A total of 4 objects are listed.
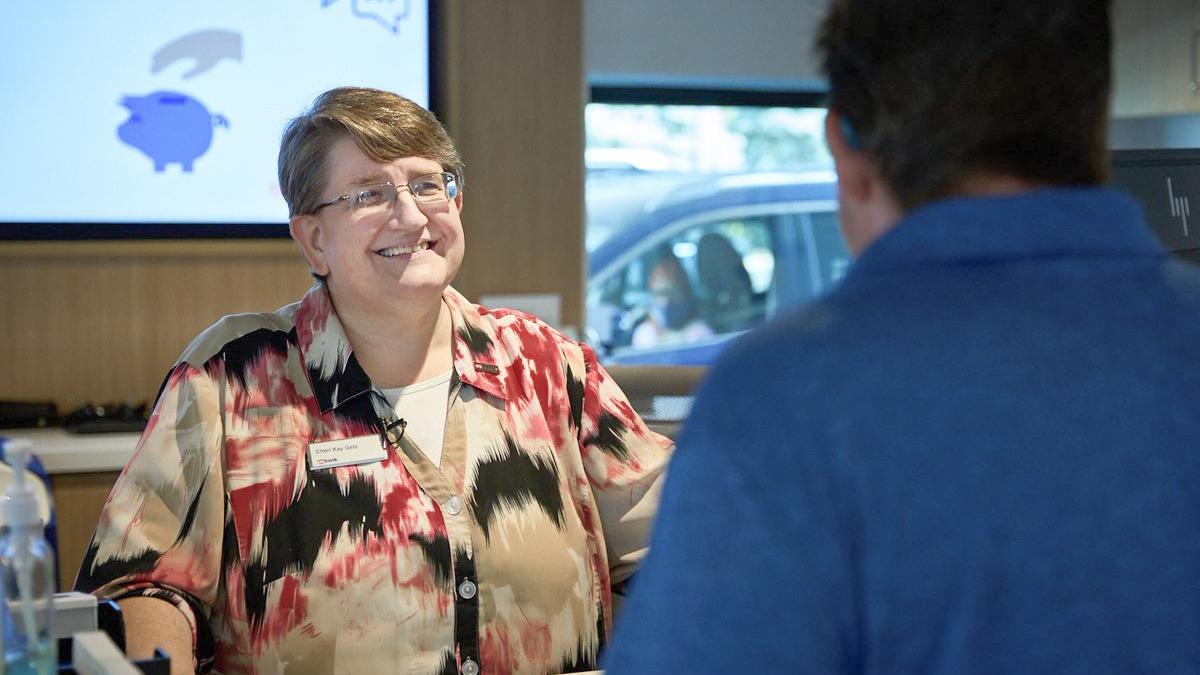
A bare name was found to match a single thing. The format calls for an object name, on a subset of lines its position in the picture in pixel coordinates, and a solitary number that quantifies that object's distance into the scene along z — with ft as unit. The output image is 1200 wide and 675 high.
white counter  10.15
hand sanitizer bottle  3.76
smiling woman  5.94
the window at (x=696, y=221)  16.56
